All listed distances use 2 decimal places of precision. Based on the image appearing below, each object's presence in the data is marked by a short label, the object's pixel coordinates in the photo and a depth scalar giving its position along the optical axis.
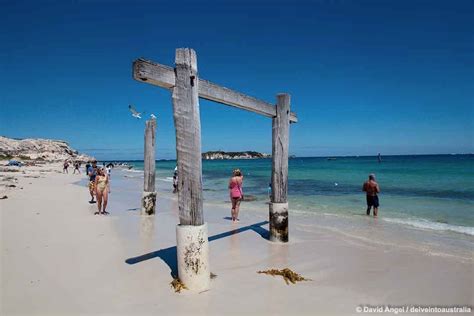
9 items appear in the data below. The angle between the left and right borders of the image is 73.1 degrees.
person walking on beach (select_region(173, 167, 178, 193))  18.88
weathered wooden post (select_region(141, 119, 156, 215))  10.11
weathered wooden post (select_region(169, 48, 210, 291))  3.96
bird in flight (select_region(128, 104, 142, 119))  8.64
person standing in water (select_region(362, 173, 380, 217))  11.29
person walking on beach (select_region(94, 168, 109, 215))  9.74
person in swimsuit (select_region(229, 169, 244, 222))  9.37
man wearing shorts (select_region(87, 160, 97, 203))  12.86
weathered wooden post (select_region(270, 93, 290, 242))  6.42
